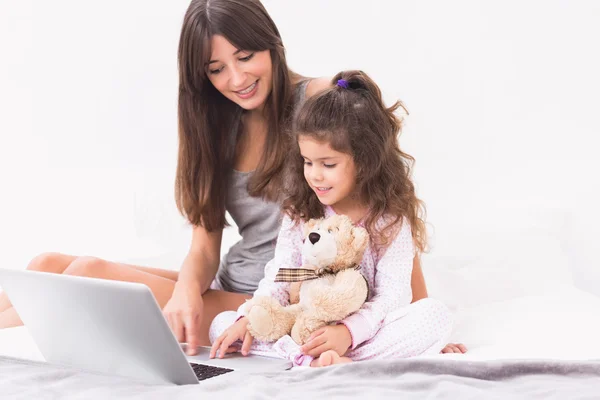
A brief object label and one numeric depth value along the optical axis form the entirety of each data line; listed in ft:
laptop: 7.50
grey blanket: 7.36
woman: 9.26
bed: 7.44
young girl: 8.66
